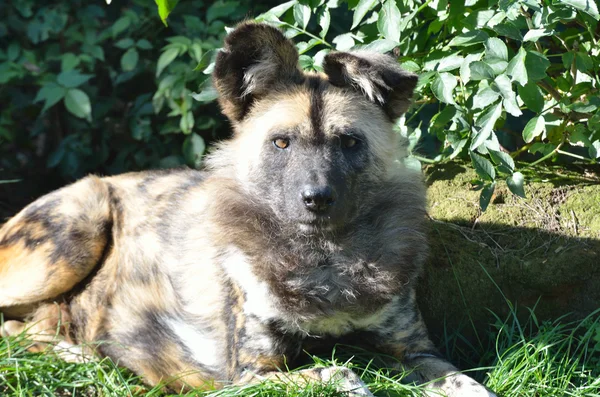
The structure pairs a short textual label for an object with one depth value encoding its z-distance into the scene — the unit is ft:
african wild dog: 24.63
